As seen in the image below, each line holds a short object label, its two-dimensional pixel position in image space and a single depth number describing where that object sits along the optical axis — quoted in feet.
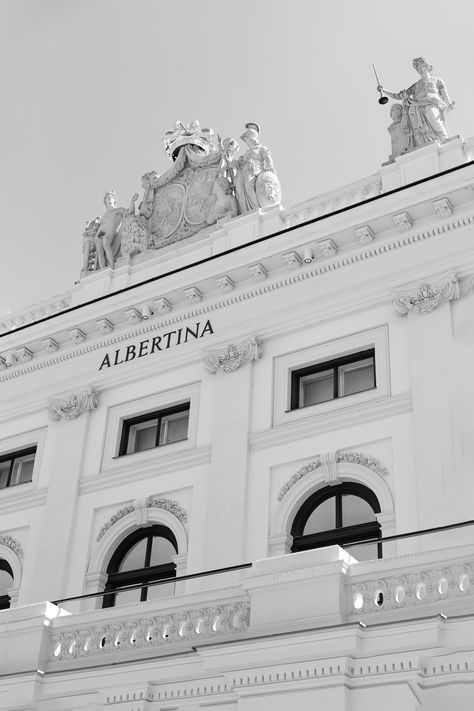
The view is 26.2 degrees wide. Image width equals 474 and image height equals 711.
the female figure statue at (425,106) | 64.44
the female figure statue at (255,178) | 69.05
